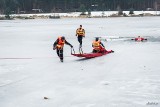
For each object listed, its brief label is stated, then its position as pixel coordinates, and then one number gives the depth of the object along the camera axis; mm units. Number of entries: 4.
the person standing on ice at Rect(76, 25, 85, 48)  25062
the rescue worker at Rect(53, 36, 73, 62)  19859
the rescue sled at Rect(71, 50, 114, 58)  20306
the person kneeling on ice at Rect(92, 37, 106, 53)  21528
